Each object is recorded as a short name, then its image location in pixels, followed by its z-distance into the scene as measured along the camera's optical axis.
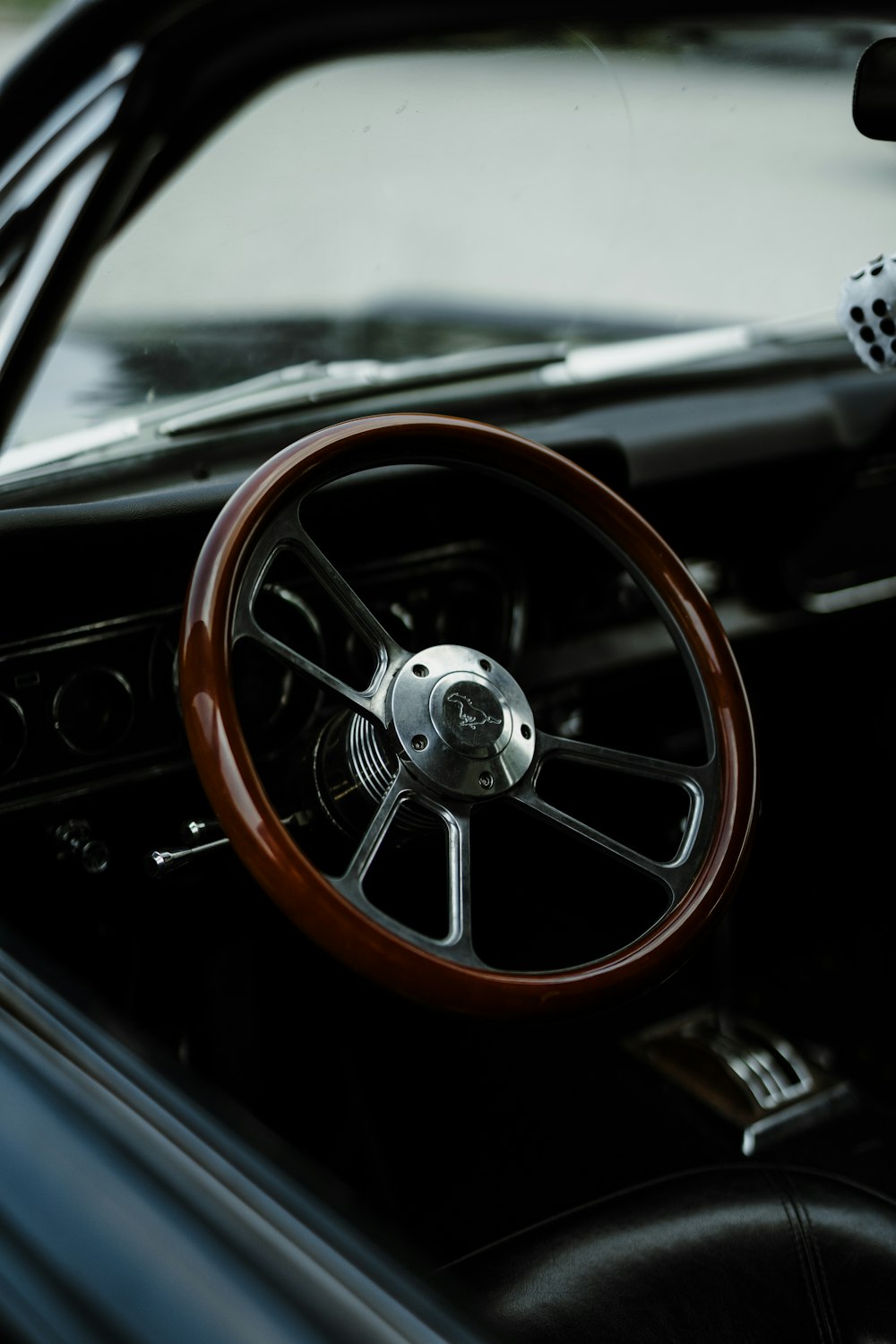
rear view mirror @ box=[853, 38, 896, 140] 1.30
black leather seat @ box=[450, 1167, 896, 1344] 1.26
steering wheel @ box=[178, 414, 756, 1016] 1.22
